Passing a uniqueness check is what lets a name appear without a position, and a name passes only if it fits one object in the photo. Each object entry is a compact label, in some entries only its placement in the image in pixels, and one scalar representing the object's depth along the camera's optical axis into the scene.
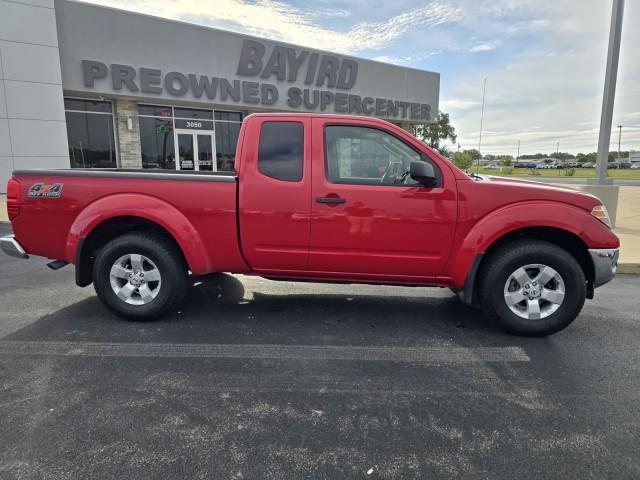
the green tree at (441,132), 42.82
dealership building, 13.88
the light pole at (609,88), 8.50
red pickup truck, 3.81
